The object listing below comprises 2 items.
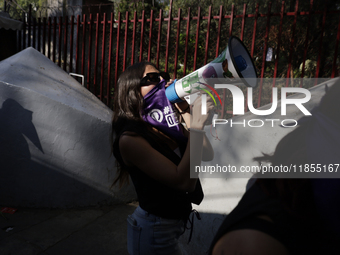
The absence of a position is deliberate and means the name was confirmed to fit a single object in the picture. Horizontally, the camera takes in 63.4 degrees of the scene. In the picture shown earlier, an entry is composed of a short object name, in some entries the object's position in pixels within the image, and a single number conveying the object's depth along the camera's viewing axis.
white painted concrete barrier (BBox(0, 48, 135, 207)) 3.73
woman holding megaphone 1.42
